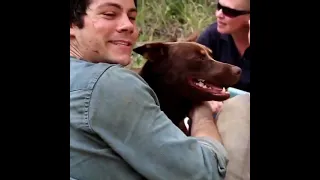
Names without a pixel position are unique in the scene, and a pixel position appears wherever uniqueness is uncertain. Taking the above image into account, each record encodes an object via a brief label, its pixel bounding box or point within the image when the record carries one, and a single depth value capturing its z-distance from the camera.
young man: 1.22
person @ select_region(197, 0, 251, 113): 1.73
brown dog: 1.63
